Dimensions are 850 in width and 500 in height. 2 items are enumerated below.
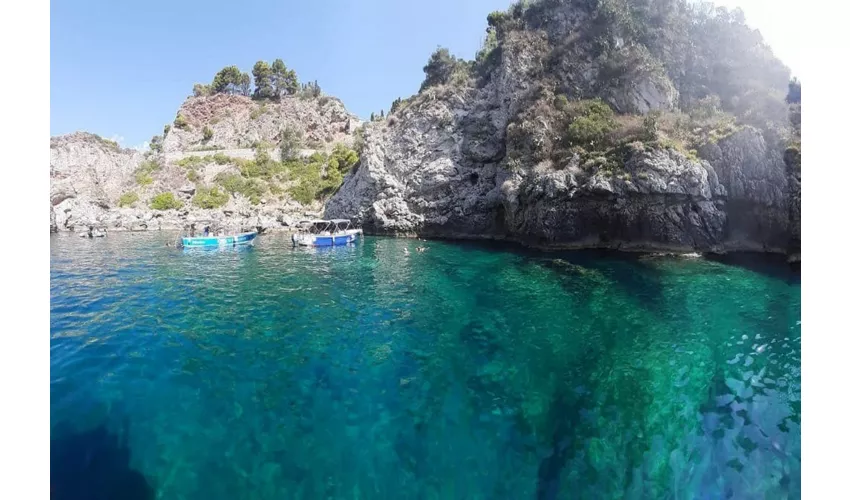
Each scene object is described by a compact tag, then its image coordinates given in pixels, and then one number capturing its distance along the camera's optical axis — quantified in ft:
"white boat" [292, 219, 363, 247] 123.54
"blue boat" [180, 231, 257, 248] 118.21
